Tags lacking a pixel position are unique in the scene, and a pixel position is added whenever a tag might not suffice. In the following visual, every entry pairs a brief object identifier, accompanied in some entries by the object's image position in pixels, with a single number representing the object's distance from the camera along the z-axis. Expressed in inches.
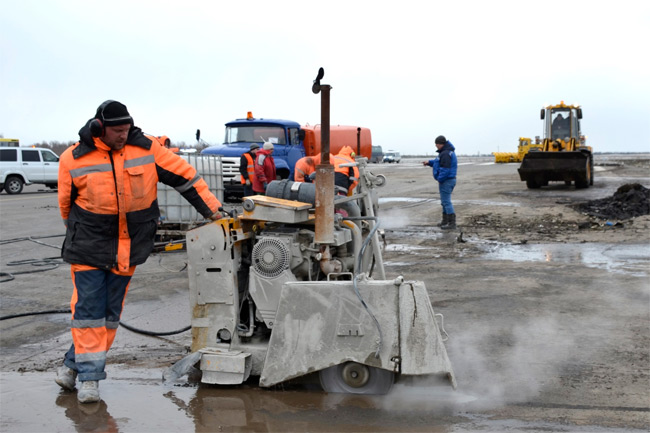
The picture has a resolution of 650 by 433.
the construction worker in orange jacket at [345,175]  280.2
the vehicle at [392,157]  2637.8
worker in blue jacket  524.7
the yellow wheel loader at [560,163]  888.3
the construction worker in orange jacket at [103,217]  166.9
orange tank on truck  742.5
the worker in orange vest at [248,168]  543.5
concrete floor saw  162.7
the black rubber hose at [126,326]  221.1
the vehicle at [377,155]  2402.9
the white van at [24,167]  984.3
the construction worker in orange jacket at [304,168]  306.0
